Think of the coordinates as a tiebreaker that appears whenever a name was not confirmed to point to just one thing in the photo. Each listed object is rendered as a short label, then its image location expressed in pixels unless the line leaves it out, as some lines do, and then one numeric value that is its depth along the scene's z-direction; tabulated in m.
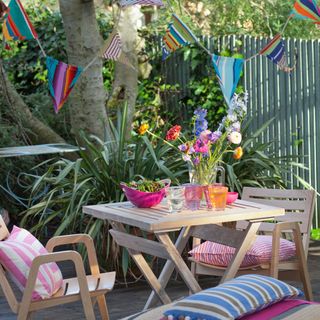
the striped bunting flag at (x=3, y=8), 7.27
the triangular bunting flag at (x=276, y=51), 7.48
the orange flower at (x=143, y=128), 5.11
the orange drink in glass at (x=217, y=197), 5.00
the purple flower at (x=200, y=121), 5.05
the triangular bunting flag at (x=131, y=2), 6.72
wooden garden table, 4.76
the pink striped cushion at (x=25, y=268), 4.60
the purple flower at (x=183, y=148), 5.04
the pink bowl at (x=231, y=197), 5.21
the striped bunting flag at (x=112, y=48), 6.98
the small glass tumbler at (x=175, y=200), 5.02
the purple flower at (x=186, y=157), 5.00
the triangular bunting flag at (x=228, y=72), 7.05
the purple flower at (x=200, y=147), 5.02
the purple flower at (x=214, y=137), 5.00
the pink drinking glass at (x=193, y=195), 5.03
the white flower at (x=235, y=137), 4.98
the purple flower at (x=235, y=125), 5.07
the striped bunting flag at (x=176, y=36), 7.61
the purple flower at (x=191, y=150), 5.04
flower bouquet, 5.02
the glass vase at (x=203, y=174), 5.16
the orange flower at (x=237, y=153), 4.94
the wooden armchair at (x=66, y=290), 4.45
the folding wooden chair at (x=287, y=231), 5.06
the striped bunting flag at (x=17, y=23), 6.82
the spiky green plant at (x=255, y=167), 7.11
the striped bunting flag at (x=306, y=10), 6.75
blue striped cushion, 3.43
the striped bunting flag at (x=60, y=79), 6.68
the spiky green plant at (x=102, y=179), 6.57
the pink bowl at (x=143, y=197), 5.11
